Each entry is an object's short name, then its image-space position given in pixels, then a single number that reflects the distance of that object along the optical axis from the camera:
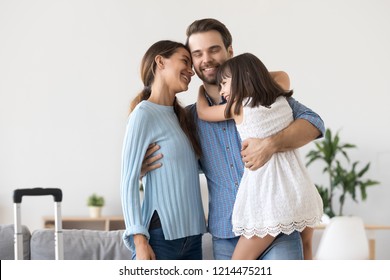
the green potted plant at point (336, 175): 5.94
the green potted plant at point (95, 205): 6.16
